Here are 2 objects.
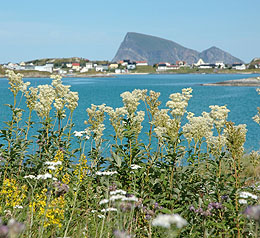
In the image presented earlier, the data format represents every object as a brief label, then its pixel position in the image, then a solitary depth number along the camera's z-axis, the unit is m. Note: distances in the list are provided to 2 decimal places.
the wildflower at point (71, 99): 7.00
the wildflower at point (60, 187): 4.11
